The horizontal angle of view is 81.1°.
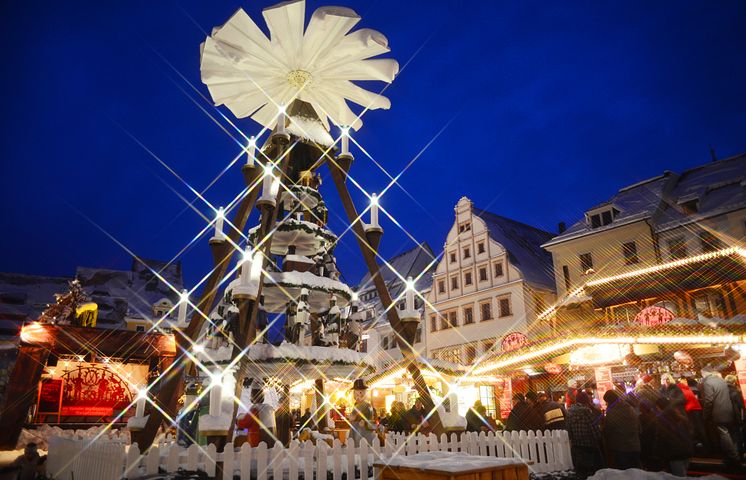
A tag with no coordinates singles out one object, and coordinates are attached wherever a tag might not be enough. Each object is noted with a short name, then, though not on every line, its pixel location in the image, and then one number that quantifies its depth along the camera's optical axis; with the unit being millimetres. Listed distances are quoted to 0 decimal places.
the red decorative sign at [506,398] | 22969
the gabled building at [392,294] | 37312
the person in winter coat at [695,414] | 9540
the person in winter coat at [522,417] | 10266
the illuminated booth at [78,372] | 15586
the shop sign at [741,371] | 10828
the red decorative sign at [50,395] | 18156
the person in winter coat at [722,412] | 8586
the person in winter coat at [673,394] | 7566
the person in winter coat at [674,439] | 7302
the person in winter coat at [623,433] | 7070
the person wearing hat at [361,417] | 8727
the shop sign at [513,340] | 22128
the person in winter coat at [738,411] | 8750
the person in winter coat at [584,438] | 7703
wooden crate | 3894
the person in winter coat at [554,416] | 9891
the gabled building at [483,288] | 29281
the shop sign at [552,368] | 20156
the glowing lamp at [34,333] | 15852
